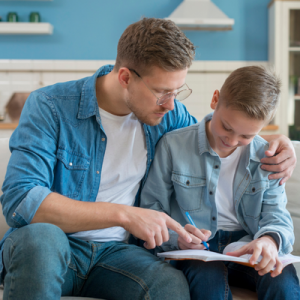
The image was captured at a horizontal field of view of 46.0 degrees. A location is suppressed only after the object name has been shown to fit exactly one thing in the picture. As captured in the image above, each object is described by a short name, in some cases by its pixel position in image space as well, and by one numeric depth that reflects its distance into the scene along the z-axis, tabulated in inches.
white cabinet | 150.3
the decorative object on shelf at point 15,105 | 155.7
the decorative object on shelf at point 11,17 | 153.0
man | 36.9
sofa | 55.9
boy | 44.4
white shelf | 151.4
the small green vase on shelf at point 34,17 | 153.3
